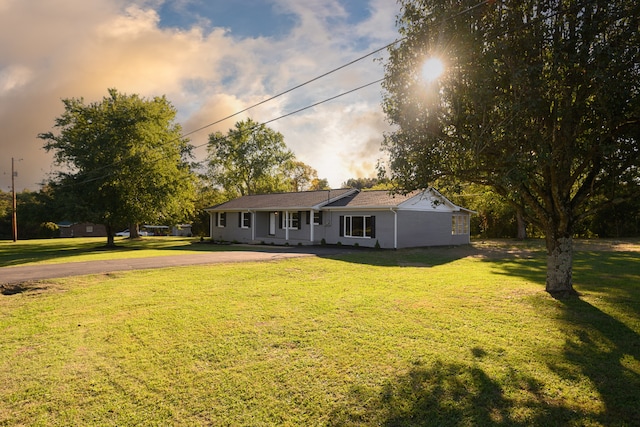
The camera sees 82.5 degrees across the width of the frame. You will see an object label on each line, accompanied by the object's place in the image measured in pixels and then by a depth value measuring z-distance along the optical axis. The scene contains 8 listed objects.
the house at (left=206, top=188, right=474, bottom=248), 21.80
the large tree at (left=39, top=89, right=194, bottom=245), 25.50
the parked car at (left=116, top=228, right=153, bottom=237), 60.05
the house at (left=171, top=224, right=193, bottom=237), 56.56
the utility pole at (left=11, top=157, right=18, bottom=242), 36.41
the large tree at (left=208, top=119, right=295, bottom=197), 48.16
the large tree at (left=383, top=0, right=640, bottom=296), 7.04
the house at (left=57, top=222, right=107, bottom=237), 53.56
